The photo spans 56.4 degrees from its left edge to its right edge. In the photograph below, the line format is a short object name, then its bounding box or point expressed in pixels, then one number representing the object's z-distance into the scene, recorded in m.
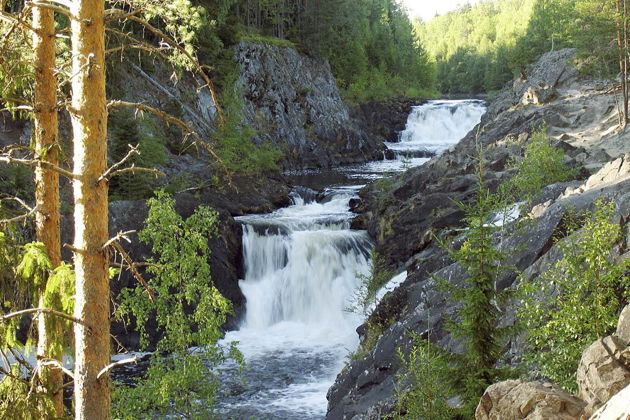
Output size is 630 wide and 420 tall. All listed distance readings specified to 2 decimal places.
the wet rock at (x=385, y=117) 52.66
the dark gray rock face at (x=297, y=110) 39.98
